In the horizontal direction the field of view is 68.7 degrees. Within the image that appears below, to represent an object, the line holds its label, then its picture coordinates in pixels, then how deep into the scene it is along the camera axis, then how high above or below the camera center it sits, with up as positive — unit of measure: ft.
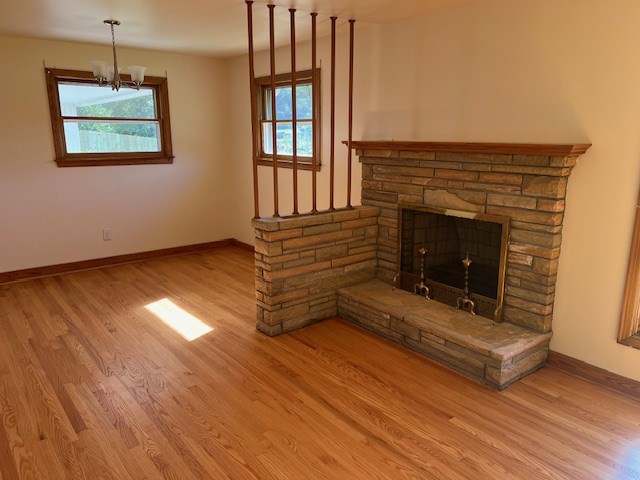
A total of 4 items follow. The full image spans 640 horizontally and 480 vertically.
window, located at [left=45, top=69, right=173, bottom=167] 15.10 +0.54
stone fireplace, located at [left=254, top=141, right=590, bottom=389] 8.84 -2.62
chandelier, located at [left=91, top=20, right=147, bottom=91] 11.28 +1.59
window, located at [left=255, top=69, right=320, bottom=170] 14.47 +0.61
